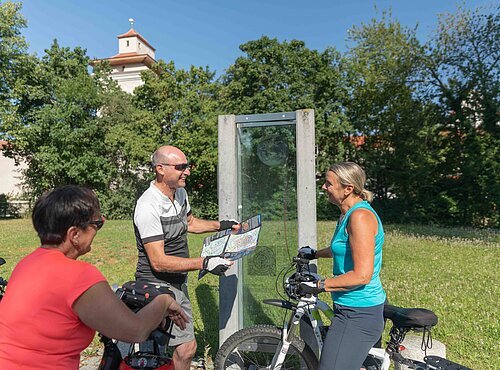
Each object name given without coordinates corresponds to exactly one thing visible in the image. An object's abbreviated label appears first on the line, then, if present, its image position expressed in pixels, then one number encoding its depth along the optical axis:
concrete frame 3.60
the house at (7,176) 32.22
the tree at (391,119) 21.08
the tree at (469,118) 18.67
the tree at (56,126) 24.00
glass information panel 3.75
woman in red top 1.42
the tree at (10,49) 24.50
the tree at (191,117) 23.81
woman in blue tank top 2.28
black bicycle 1.78
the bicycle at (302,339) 2.67
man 2.66
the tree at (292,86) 23.80
